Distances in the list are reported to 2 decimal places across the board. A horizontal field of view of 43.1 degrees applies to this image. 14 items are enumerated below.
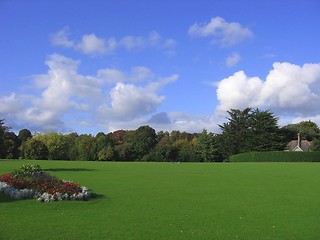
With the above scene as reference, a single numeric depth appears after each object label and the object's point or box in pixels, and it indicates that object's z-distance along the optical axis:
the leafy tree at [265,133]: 77.56
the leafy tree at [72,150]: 85.50
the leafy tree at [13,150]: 80.47
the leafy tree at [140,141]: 82.94
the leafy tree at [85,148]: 83.74
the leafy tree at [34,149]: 77.12
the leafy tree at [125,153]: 81.56
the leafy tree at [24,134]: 101.74
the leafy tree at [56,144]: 82.00
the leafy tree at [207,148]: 77.50
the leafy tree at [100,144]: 82.46
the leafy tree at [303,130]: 88.25
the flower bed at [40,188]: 14.25
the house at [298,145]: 83.75
